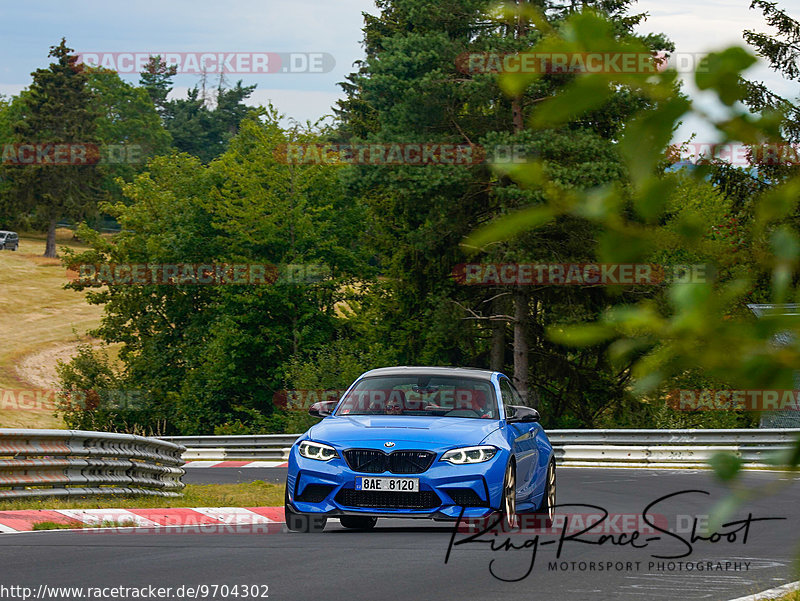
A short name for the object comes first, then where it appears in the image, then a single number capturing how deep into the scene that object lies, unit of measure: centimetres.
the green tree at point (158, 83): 15675
